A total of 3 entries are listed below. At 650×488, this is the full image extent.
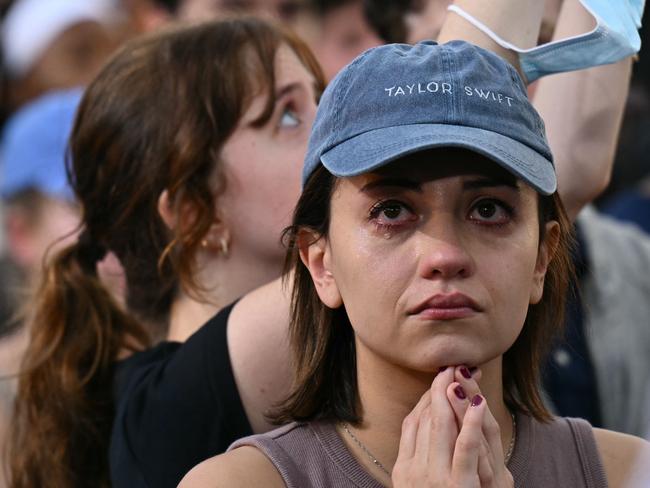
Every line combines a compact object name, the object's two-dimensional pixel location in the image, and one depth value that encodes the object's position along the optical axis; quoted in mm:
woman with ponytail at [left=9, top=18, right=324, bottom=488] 6363
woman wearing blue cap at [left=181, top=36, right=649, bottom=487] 4387
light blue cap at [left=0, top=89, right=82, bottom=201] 10648
